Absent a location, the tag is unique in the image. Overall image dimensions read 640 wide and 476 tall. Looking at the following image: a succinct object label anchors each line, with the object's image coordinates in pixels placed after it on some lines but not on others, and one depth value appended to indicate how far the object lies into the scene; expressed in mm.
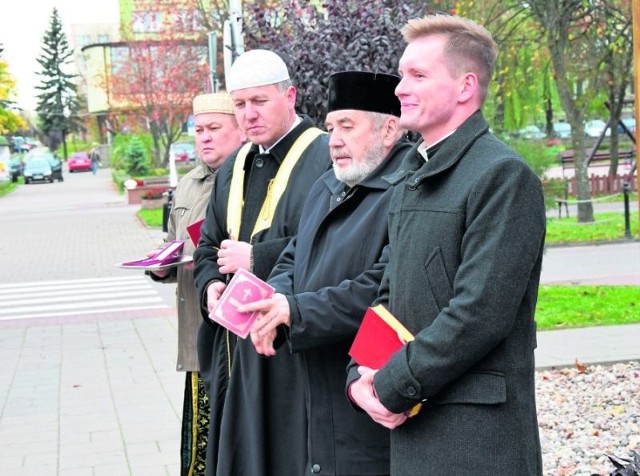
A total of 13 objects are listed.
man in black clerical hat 3385
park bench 38562
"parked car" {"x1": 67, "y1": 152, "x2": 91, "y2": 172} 76438
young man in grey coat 2572
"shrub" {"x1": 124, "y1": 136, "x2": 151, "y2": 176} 48219
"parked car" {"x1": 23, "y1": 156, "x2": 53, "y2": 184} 60656
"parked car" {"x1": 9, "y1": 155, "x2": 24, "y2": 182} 63781
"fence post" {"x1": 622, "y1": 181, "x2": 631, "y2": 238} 19047
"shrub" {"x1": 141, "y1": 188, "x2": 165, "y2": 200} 32500
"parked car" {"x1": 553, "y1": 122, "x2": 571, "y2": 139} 62625
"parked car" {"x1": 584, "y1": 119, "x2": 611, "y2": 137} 61200
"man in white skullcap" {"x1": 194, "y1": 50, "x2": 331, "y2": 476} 4059
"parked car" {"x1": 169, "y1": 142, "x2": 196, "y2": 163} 63156
